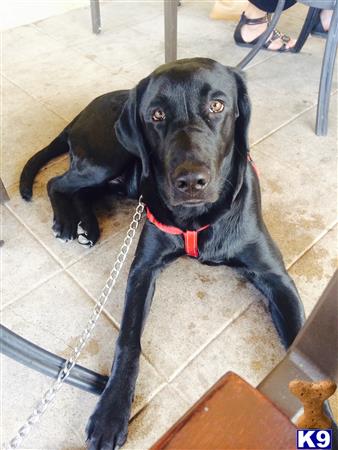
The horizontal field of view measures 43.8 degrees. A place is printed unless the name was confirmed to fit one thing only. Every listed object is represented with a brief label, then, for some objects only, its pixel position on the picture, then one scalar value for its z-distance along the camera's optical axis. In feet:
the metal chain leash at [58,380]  2.79
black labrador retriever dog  3.54
